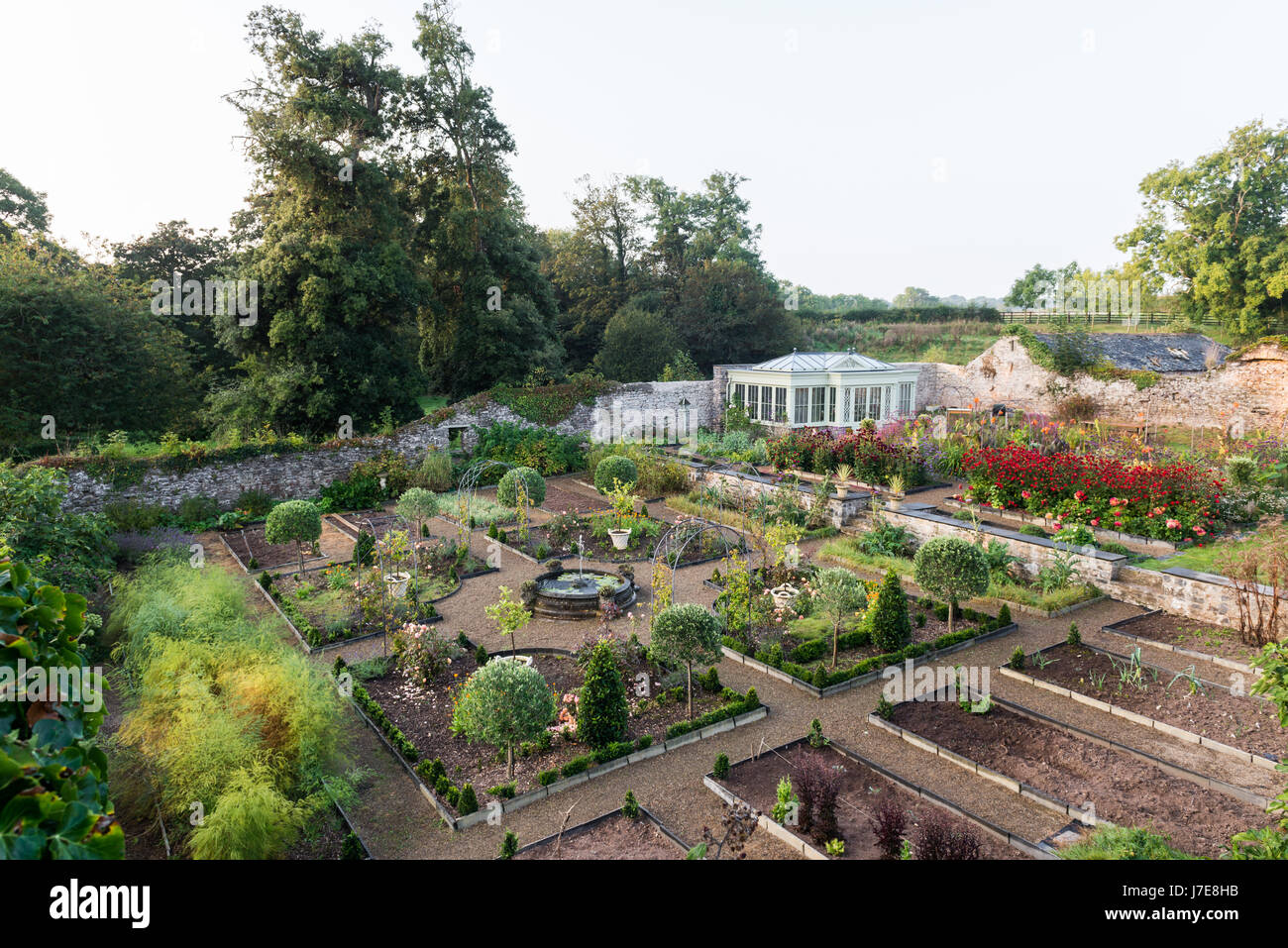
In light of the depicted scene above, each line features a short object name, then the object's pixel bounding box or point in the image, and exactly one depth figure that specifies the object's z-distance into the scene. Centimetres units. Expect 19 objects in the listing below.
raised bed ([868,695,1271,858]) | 546
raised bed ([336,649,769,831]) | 598
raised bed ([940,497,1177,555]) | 1112
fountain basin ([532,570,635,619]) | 1016
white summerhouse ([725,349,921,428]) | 2159
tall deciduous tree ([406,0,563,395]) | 2352
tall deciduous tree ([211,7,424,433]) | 1941
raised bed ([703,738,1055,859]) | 523
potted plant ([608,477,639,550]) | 1283
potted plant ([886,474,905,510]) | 1472
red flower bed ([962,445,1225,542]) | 1145
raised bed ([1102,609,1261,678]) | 811
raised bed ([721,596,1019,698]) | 796
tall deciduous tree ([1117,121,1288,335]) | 2761
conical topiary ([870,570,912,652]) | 865
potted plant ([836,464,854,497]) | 1474
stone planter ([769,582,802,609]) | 993
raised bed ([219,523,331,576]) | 1248
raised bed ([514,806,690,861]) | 525
